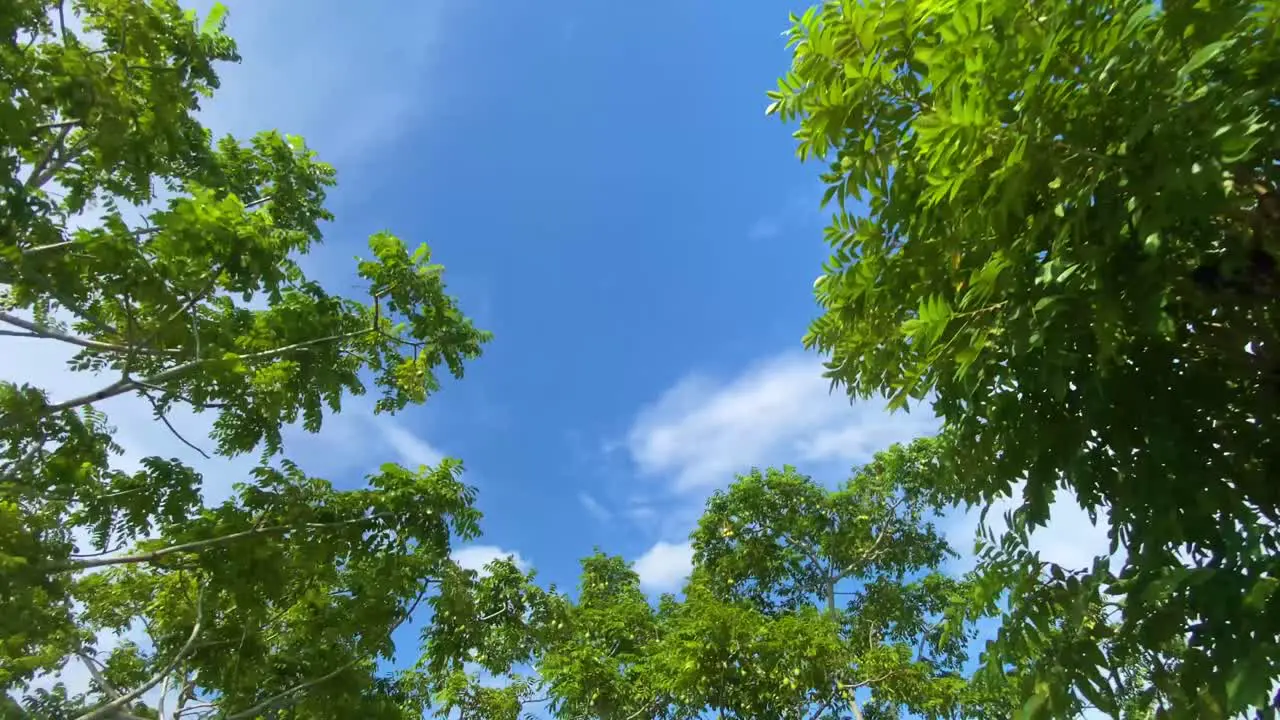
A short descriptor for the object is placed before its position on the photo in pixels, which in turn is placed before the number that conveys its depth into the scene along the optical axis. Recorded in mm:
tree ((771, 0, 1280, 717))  2605
